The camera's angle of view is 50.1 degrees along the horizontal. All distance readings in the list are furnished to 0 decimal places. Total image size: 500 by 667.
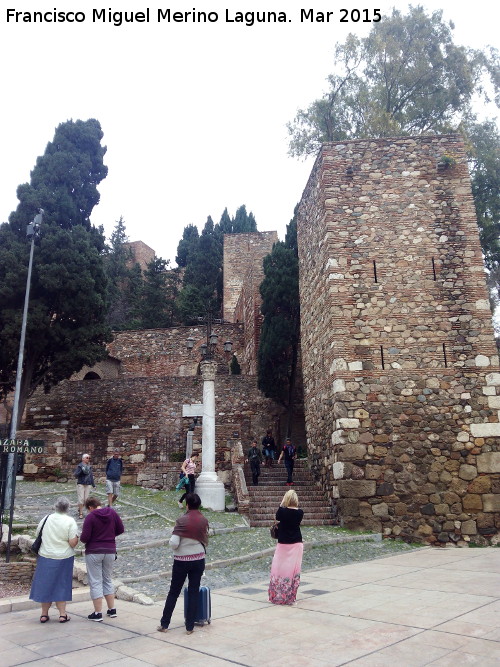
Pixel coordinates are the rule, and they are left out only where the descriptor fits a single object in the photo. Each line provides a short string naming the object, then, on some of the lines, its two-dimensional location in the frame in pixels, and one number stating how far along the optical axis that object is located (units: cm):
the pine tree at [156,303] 3478
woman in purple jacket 556
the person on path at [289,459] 1348
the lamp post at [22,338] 1433
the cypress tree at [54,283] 1923
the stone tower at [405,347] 1074
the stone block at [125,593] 642
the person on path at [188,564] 502
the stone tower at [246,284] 2633
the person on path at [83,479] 1177
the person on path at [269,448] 1716
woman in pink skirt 604
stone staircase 1140
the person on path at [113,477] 1275
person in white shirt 549
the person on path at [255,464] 1448
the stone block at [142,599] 619
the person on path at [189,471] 1309
